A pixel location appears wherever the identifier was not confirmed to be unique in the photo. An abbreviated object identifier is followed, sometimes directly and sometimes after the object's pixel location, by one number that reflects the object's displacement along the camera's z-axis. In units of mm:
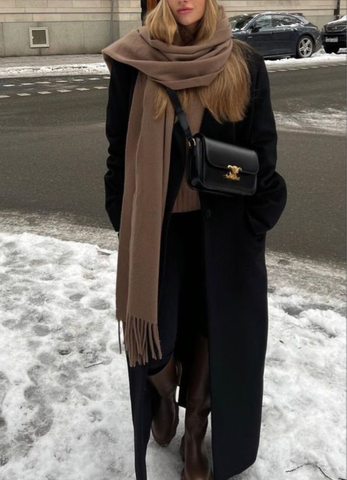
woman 1936
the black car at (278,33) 18453
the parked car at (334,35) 21188
